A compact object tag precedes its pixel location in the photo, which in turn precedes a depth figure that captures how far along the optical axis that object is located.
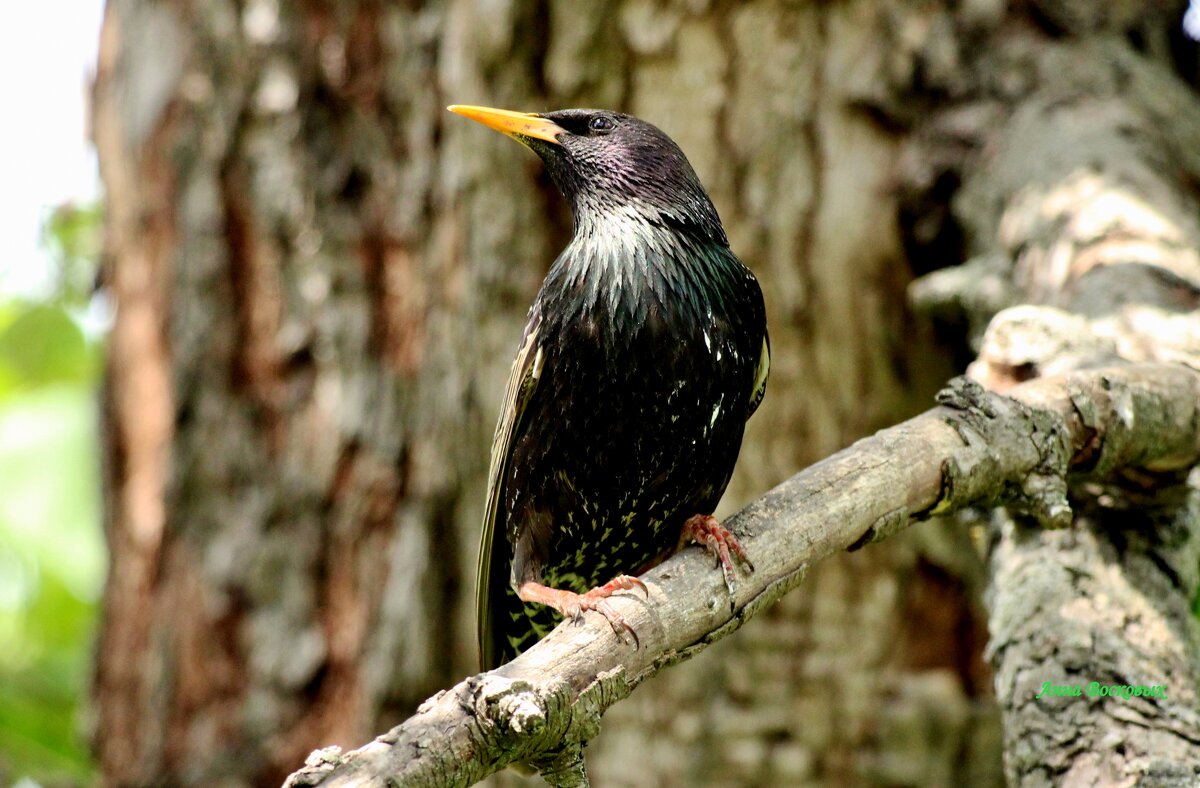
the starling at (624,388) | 6.19
